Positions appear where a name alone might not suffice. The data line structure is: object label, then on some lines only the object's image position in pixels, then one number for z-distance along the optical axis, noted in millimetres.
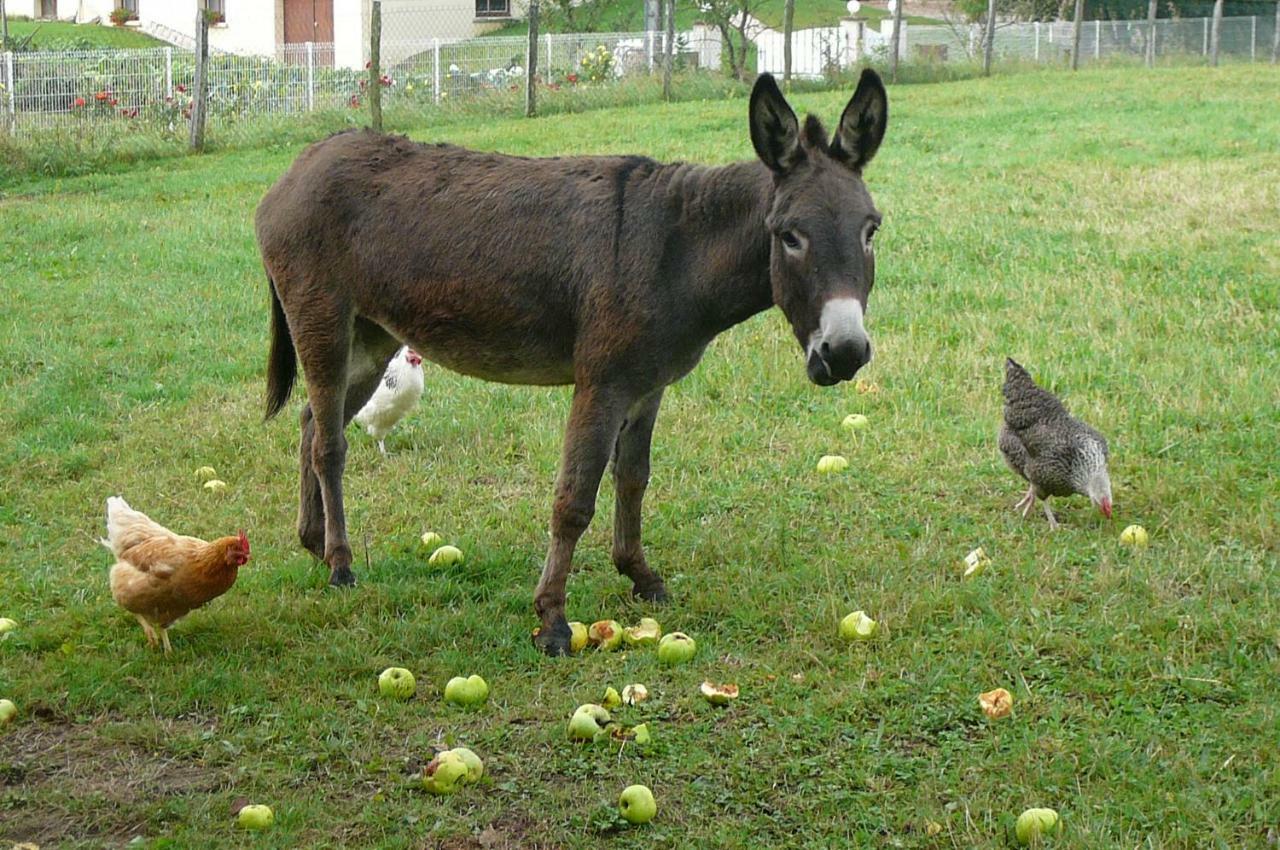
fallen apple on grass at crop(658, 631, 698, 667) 5195
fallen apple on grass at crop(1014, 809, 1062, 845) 3883
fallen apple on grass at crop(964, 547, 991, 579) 5871
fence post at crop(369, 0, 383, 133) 20234
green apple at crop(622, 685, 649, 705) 4863
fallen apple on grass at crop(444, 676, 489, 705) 4891
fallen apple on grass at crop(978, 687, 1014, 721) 4656
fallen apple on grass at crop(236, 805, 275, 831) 4055
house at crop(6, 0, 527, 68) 36250
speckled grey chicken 6379
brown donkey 4887
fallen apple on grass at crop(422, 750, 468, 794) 4246
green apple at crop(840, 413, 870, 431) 7879
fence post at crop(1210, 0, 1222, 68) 33531
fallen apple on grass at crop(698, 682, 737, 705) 4852
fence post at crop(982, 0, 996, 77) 29078
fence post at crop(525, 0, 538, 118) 22781
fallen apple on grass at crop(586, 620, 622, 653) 5360
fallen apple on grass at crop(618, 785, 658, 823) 4059
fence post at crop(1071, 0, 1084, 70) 30641
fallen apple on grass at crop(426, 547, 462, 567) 6176
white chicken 7688
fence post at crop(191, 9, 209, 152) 19750
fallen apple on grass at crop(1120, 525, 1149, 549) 6122
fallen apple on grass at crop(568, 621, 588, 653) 5363
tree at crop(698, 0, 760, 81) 28047
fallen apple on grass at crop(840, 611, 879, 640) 5316
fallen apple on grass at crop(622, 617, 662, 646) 5398
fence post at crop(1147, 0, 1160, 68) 32844
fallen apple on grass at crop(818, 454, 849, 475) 7262
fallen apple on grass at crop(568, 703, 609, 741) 4559
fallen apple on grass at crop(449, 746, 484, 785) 4305
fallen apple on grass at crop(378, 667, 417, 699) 4953
